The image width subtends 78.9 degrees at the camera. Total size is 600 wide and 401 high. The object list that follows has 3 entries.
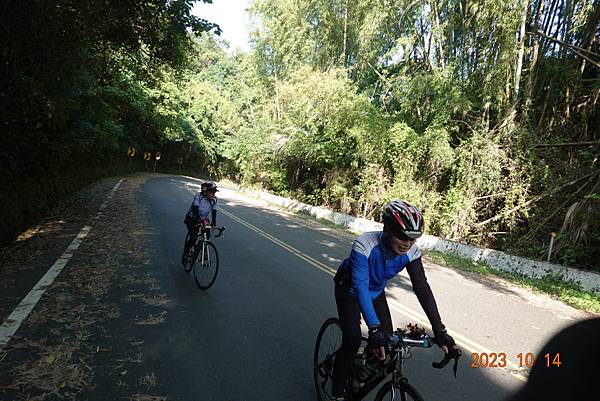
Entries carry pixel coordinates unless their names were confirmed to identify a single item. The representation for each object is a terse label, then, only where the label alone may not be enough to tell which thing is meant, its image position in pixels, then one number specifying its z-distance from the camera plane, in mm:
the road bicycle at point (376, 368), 2558
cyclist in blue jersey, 2801
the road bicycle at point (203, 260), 6555
